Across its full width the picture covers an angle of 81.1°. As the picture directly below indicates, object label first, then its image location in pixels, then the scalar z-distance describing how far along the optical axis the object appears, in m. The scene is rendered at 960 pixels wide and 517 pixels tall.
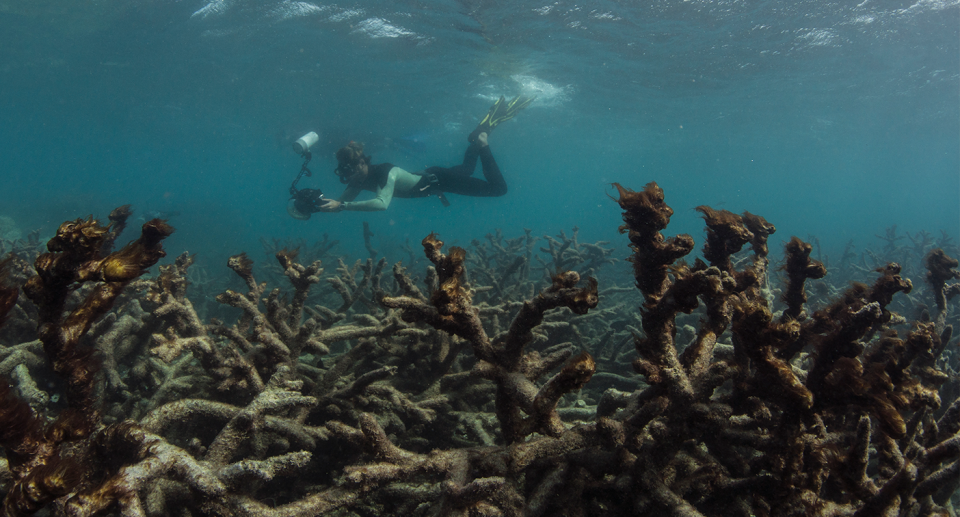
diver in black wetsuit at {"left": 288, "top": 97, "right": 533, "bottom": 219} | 3.55
